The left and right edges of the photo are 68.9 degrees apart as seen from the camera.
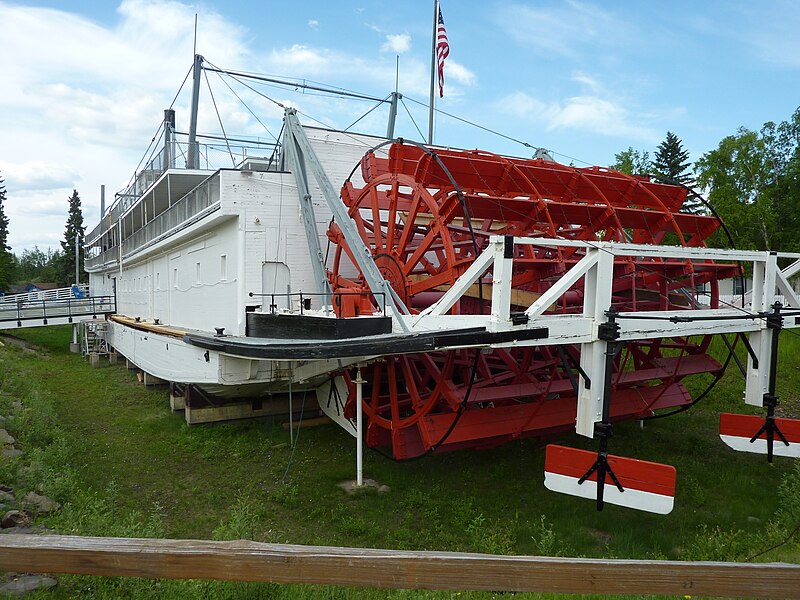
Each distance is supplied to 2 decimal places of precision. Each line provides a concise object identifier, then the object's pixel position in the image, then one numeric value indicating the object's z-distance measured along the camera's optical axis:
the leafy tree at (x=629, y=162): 25.00
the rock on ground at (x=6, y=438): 5.63
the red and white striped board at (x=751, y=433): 4.74
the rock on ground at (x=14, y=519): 3.68
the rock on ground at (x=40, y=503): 4.27
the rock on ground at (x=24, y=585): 2.34
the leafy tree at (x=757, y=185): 19.41
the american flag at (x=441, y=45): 8.65
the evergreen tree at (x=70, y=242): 47.06
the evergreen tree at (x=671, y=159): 29.14
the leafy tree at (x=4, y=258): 34.97
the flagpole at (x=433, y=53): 8.55
